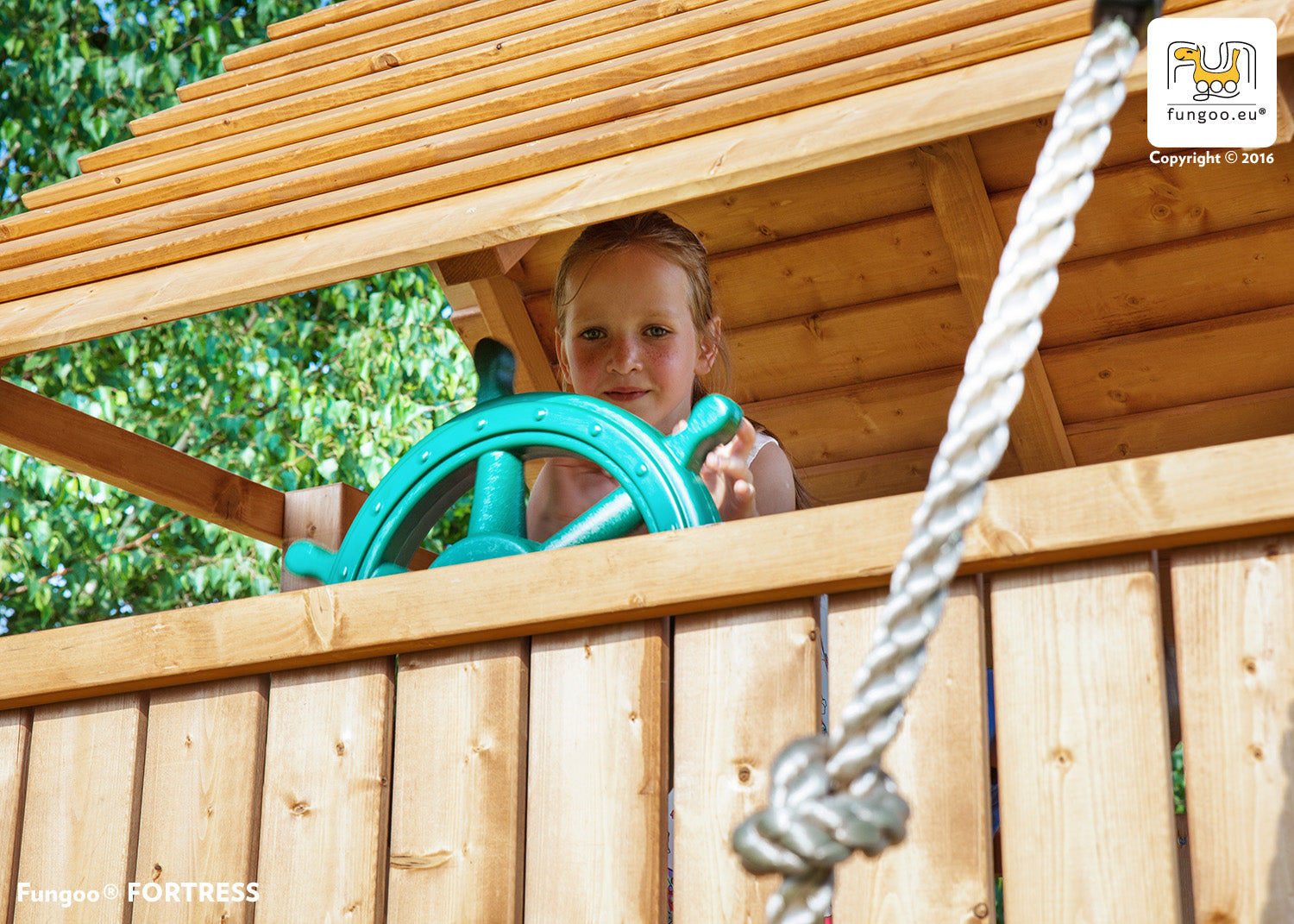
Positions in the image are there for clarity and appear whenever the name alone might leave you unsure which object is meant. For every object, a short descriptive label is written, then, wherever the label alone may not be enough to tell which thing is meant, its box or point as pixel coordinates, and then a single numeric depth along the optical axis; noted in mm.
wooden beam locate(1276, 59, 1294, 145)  1425
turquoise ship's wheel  1622
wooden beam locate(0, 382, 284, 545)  2471
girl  2379
